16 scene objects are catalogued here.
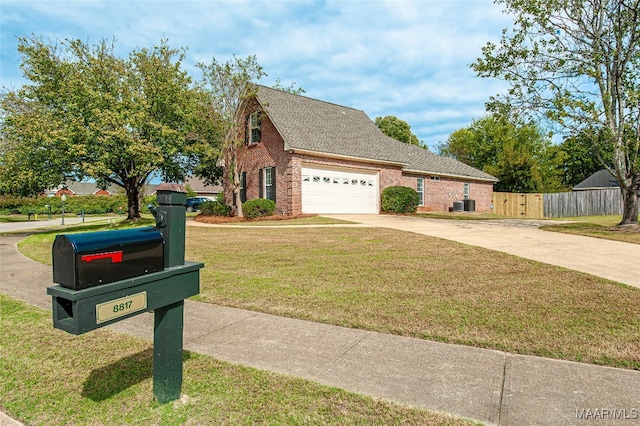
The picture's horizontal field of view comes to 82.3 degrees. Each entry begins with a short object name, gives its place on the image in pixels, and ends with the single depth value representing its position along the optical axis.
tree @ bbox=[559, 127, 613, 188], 49.06
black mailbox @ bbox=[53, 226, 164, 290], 1.96
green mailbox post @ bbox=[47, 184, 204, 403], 1.97
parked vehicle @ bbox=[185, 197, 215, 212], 37.62
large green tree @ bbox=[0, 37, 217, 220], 16.47
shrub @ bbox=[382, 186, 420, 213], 21.27
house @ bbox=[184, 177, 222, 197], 55.47
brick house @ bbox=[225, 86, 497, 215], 19.16
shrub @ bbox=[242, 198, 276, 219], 18.75
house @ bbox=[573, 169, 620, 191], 37.72
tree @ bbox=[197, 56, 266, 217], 18.86
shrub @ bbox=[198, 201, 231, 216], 20.36
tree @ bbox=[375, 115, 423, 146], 48.88
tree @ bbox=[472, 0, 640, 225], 12.80
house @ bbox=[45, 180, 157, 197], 60.59
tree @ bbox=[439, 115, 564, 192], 35.06
